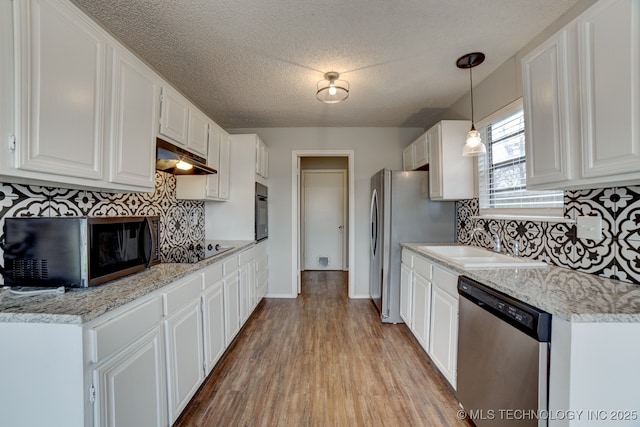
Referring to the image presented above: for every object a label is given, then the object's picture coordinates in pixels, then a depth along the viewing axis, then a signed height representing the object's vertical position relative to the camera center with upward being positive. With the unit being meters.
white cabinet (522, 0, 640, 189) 1.06 +0.54
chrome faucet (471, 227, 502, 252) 2.20 -0.17
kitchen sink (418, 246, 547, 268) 1.69 -0.30
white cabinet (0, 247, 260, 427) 0.96 -0.61
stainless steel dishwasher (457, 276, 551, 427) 1.09 -0.67
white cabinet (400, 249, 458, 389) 1.81 -0.73
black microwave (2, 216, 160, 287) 1.18 -0.15
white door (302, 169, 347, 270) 5.70 -0.03
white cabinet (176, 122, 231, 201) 2.73 +0.41
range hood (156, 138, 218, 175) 1.92 +0.46
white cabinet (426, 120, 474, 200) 2.61 +0.52
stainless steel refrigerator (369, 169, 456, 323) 2.96 -0.02
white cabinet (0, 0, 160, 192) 1.02 +0.53
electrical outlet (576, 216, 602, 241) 1.47 -0.05
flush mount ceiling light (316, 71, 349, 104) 2.36 +1.16
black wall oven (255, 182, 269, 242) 3.29 +0.05
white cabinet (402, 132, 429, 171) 2.99 +0.77
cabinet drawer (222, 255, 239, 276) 2.27 -0.42
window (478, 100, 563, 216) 1.91 +0.38
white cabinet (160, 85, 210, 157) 1.92 +0.77
